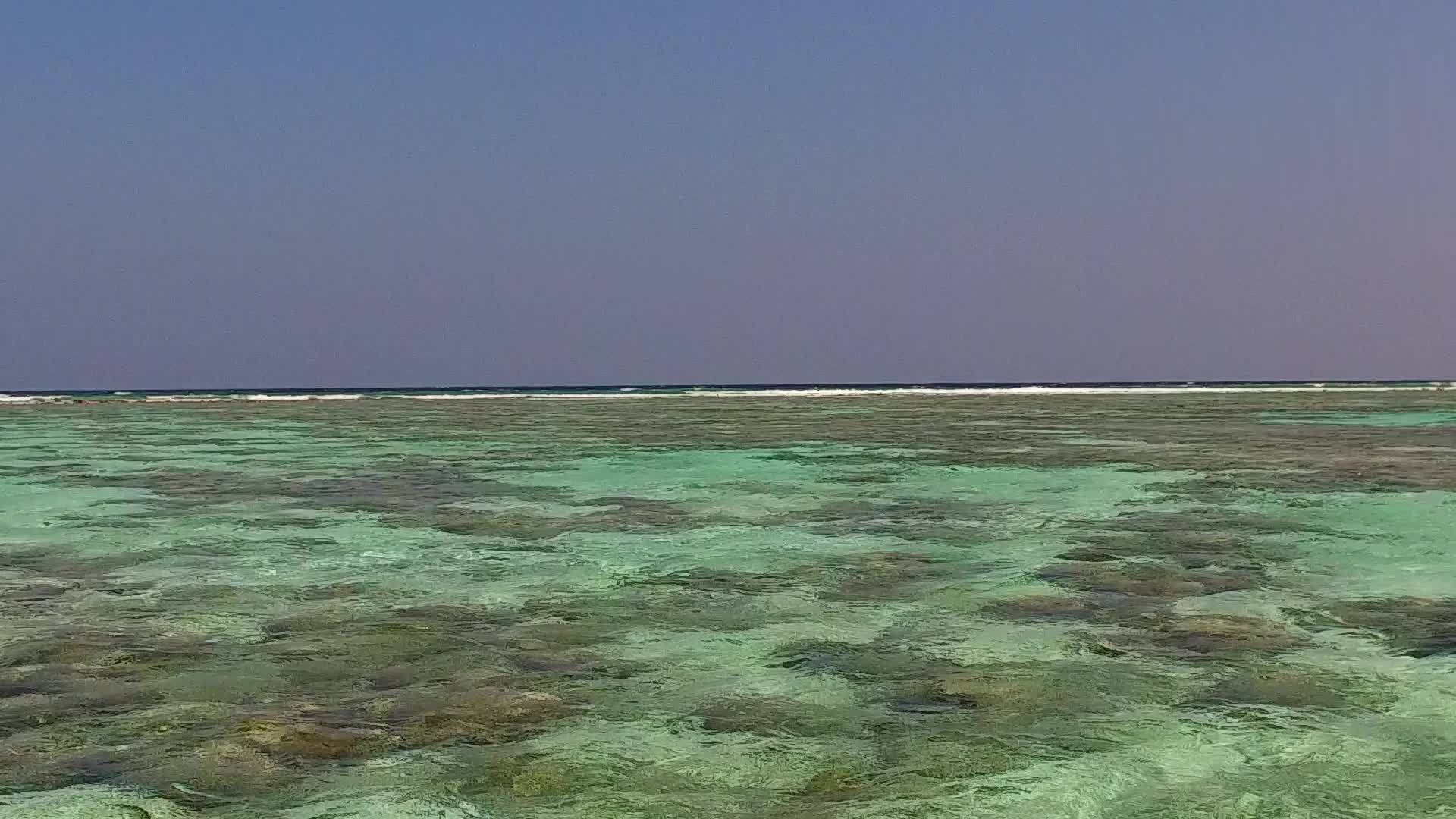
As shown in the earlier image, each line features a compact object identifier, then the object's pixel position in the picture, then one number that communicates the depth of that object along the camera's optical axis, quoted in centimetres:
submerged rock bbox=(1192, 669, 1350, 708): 383
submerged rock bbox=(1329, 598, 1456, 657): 460
